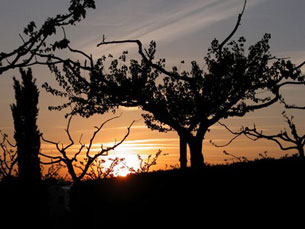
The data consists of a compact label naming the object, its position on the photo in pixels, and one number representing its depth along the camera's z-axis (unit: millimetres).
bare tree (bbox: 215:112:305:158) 26859
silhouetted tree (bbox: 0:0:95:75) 10250
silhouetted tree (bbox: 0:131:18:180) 28719
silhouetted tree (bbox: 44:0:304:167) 23969
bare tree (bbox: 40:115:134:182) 26188
